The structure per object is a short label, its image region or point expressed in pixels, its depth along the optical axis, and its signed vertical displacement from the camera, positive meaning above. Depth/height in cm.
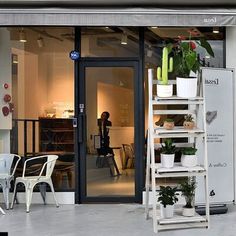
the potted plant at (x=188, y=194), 880 -89
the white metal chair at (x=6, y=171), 1027 -71
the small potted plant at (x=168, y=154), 855 -38
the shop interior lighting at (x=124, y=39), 1096 +127
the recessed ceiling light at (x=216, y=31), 1098 +138
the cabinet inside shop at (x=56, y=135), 1100 -19
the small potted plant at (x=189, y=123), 868 -1
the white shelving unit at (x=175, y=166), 840 -53
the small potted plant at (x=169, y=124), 860 -2
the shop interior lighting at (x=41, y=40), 1105 +126
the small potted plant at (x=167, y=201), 859 -94
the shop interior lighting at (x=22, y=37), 1109 +132
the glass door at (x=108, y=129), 1090 -10
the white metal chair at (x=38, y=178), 1008 -80
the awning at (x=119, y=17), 962 +141
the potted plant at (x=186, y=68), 856 +65
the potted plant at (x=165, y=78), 850 +52
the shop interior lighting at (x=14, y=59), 1119 +99
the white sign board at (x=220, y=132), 972 -14
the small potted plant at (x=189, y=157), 861 -42
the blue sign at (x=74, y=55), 1084 +101
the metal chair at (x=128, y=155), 1091 -50
